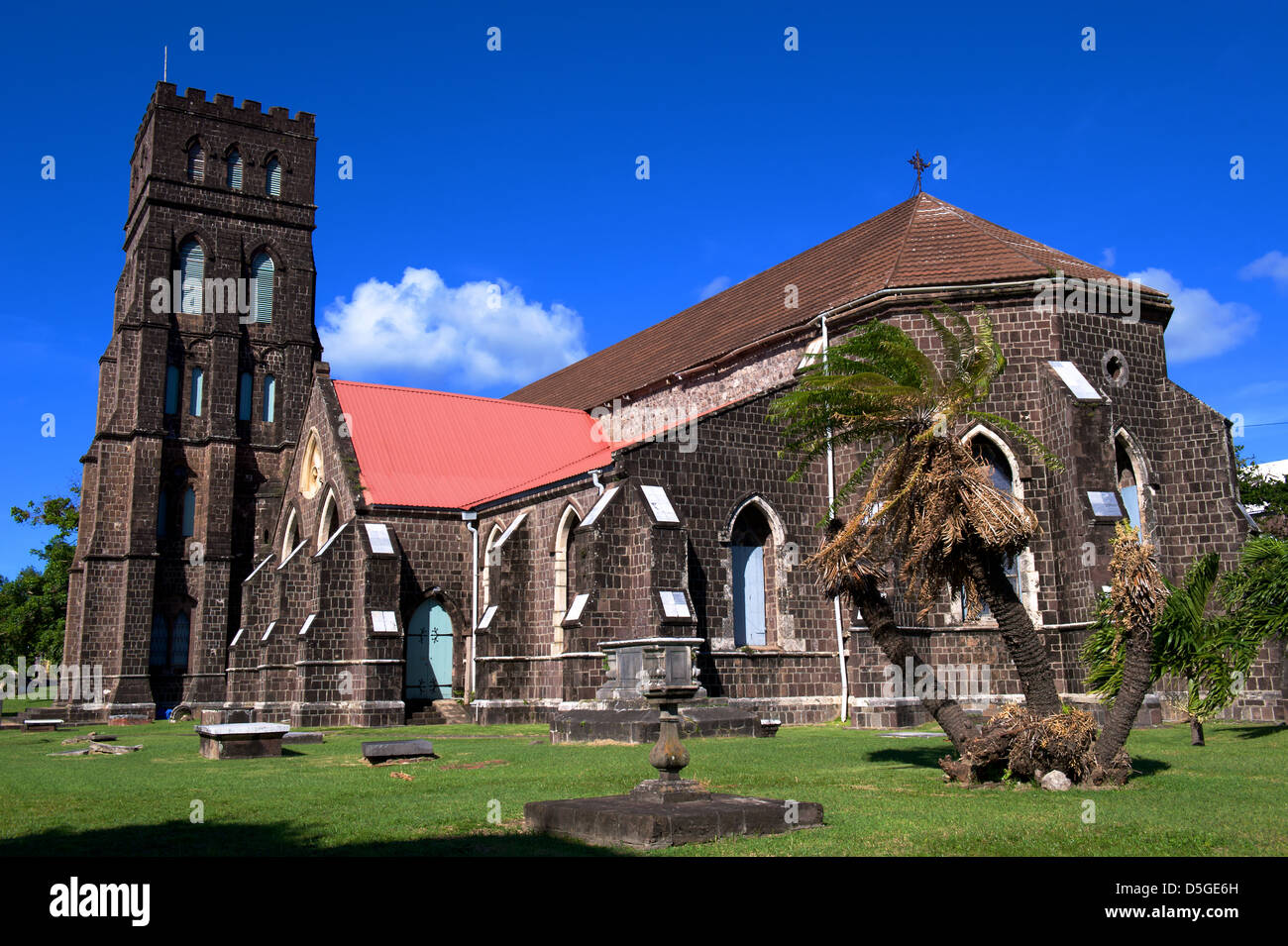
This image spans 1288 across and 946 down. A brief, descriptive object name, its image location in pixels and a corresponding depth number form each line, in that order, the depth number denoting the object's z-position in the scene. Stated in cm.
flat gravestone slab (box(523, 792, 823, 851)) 755
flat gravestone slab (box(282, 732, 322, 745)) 1934
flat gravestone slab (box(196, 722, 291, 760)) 1652
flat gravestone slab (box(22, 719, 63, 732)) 2775
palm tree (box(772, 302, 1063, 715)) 1136
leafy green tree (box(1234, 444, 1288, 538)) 4434
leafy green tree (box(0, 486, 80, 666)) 4947
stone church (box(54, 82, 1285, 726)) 1995
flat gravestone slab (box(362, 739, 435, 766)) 1502
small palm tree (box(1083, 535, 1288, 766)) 1084
